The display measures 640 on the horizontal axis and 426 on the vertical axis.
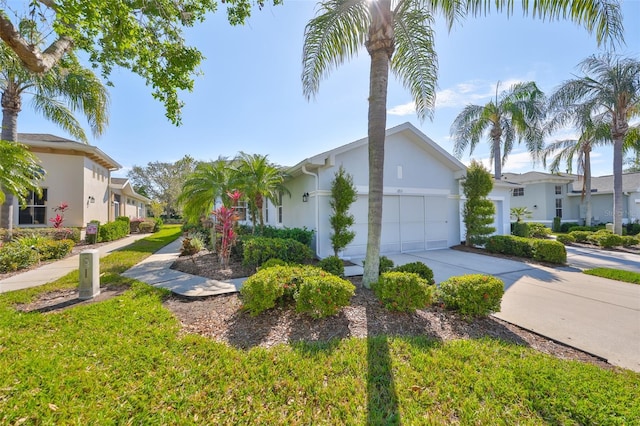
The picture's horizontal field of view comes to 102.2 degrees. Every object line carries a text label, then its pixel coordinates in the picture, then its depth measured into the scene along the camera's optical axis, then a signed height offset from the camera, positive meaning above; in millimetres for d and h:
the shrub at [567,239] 14727 -1367
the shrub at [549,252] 9344 -1356
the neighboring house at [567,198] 22297 +1538
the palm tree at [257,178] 10484 +1460
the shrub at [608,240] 13203 -1267
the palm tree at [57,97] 9992 +4908
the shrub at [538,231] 16703 -1055
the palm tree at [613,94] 13406 +6747
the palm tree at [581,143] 15523 +5147
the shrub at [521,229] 15656 -892
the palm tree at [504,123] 17094 +6414
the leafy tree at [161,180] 40375 +5513
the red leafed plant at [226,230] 8180 -536
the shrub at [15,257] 7512 -1370
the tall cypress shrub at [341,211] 9328 +107
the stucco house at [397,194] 9773 +878
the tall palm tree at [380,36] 5020 +4039
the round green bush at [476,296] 4504 -1436
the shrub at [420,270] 5861 -1275
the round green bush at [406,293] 4516 -1394
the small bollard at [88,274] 5324 -1280
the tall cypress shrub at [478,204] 12047 +503
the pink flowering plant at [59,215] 12788 -154
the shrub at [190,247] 10484 -1383
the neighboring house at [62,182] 13555 +1676
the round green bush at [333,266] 6277 -1280
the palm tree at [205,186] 10891 +1154
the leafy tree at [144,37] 4695 +3691
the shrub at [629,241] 13341 -1327
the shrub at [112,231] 14523 -1112
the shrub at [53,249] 9073 -1335
